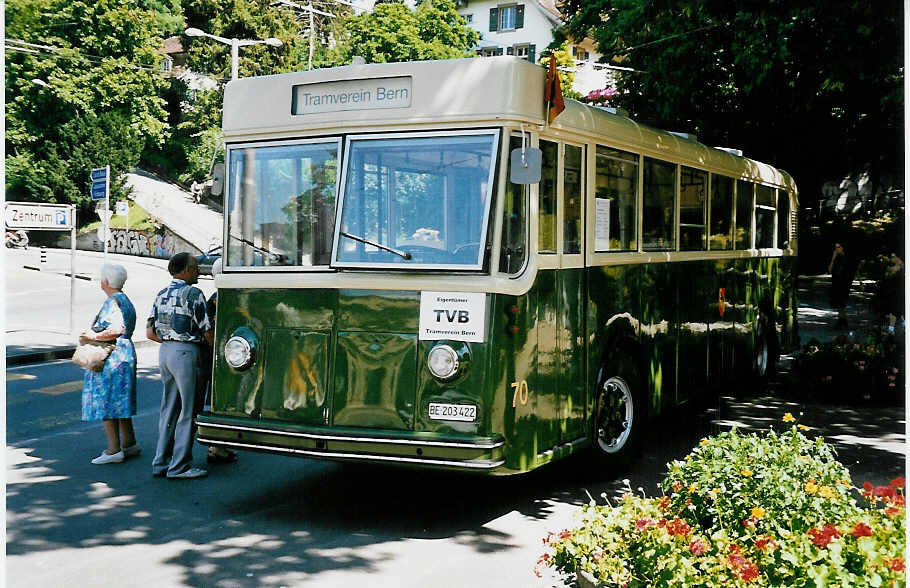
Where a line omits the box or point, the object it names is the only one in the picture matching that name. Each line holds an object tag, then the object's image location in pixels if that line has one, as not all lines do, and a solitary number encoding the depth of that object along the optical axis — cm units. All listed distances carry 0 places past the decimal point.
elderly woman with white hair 866
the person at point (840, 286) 2153
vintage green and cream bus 680
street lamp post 3058
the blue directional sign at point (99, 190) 1988
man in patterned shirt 831
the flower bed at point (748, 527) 422
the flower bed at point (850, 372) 1196
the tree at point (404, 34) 5991
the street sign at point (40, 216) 1748
